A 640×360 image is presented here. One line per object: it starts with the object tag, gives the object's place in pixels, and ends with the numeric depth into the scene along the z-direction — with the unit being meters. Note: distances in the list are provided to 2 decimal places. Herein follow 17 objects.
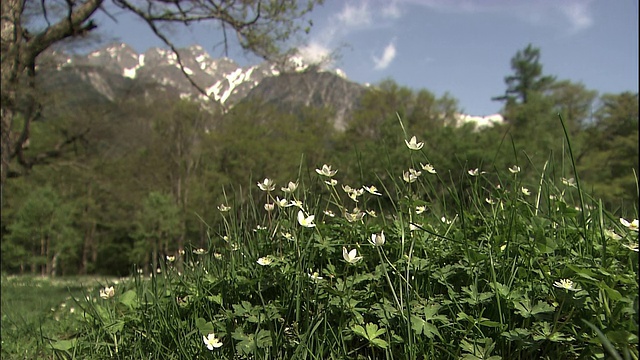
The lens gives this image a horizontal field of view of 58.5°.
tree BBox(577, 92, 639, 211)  23.09
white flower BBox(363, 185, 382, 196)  0.82
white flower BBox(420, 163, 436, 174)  0.83
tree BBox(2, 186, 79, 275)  20.22
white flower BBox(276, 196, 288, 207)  0.81
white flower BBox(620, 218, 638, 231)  0.68
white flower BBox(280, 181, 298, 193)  0.84
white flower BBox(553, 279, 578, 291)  0.63
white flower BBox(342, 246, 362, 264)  0.68
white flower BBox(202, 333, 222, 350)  0.67
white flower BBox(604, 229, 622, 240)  0.74
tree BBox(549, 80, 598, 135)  28.28
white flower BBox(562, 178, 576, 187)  0.89
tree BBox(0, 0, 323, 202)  6.70
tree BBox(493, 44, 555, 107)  32.49
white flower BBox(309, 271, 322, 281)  0.72
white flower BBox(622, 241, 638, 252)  0.65
